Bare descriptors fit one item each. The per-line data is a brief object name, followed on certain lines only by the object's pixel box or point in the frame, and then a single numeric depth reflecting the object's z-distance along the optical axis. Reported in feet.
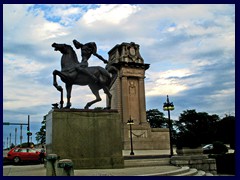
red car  67.41
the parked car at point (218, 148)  87.52
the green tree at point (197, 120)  267.14
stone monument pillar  130.31
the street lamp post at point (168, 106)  72.88
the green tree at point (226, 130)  183.11
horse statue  42.52
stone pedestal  38.88
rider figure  44.22
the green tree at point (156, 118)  277.85
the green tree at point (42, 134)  186.60
